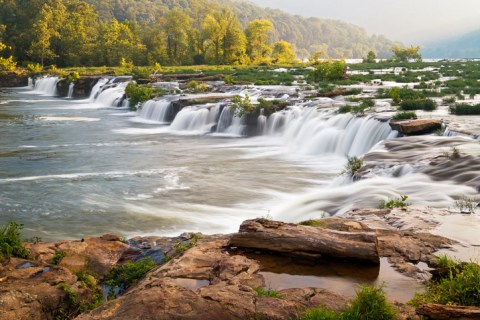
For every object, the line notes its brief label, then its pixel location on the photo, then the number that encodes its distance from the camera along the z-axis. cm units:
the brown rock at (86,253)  831
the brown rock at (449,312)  494
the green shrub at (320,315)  530
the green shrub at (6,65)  6475
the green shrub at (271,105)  2691
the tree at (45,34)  7662
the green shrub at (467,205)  967
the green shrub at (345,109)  2232
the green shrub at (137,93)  3769
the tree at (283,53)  9838
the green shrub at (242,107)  2733
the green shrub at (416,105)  2202
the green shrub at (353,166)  1424
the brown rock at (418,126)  1745
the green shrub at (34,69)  6550
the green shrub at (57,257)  834
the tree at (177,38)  8688
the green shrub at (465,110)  2048
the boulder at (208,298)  571
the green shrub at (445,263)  632
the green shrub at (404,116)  1931
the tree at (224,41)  8656
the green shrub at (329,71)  4022
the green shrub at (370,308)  522
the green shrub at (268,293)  608
